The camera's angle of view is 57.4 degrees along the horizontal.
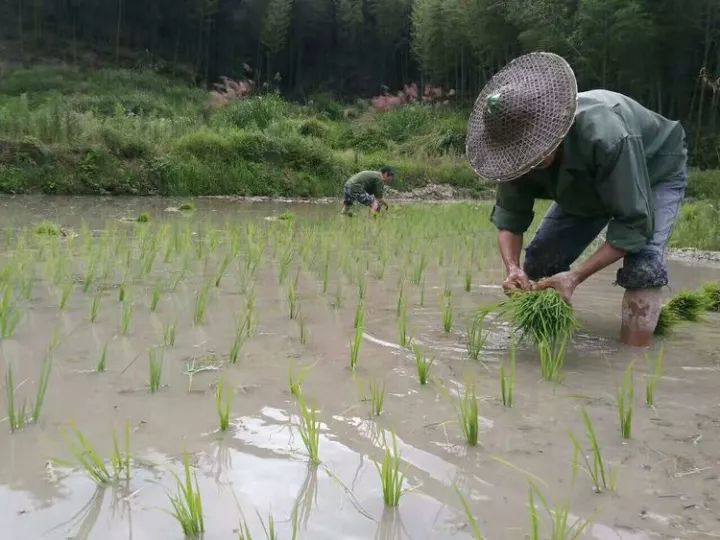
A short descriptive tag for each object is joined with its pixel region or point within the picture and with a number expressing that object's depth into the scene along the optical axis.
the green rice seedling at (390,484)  1.11
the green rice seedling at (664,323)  2.40
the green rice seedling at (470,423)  1.35
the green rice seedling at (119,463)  1.17
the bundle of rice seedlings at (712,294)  2.82
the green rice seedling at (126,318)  2.11
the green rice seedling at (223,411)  1.40
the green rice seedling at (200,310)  2.28
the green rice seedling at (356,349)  1.86
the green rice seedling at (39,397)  1.41
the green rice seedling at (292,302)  2.43
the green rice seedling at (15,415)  1.35
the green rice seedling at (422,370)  1.74
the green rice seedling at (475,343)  2.01
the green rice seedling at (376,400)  1.52
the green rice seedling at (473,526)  0.98
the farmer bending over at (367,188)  7.76
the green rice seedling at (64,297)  2.36
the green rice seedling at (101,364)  1.74
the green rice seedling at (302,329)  2.11
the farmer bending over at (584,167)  2.06
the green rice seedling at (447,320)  2.32
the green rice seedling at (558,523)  0.98
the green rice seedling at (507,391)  1.59
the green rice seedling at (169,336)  2.00
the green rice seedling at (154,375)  1.61
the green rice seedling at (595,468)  1.18
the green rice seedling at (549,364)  1.81
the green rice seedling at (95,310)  2.23
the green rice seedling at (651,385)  1.63
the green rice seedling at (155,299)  2.44
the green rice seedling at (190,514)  1.01
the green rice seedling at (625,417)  1.43
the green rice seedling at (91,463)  1.15
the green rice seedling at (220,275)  2.90
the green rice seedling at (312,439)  1.26
